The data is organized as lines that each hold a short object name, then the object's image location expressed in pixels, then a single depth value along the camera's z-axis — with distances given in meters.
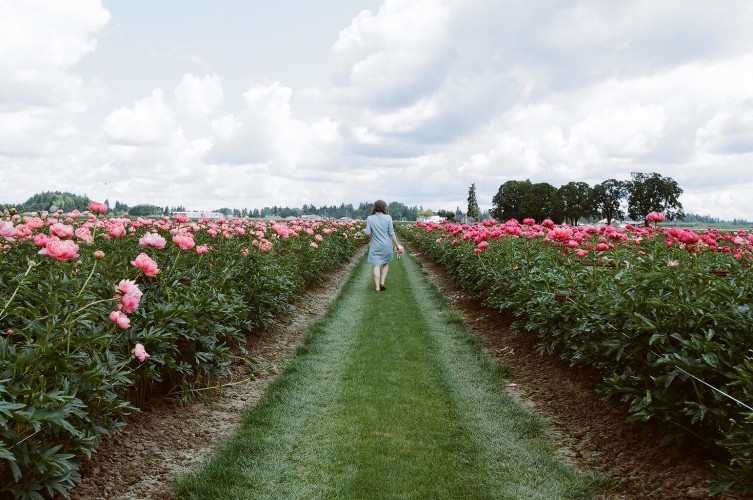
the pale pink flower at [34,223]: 4.66
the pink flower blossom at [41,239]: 3.50
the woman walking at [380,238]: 12.23
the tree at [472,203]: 116.17
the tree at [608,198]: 77.44
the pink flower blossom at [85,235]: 4.59
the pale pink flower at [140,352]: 3.32
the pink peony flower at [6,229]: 3.24
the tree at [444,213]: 99.25
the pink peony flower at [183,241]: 4.76
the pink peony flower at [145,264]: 3.56
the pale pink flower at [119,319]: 3.18
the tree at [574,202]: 82.50
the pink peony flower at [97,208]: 4.92
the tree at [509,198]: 98.69
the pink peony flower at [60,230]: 3.85
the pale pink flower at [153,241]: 4.30
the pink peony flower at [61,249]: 3.19
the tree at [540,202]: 84.81
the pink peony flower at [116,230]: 4.67
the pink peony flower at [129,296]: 3.24
